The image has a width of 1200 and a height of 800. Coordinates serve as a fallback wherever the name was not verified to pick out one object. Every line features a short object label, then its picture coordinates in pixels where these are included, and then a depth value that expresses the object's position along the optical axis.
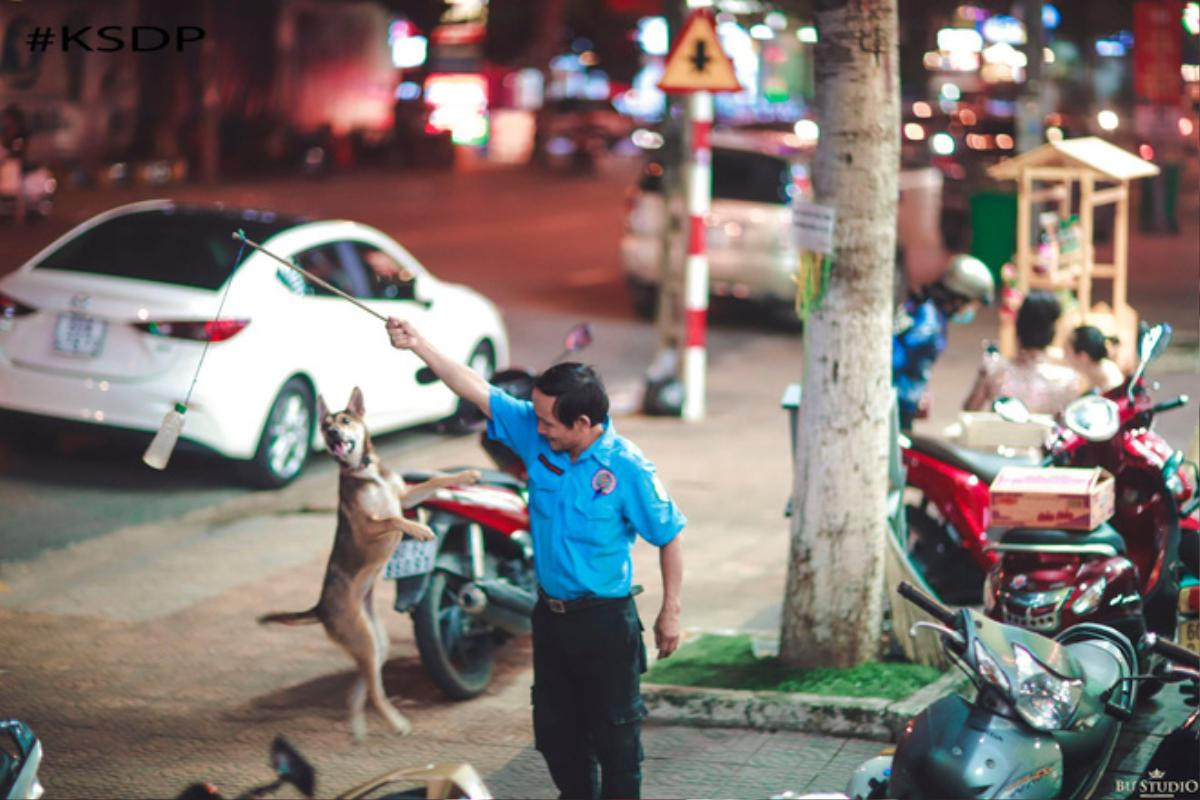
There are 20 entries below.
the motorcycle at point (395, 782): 8.10
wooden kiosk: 23.75
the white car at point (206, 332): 20.52
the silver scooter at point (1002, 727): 9.73
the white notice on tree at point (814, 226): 13.84
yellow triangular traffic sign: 22.78
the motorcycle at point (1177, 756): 9.95
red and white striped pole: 26.02
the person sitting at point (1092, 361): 16.30
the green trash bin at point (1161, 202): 55.91
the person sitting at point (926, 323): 17.12
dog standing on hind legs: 12.70
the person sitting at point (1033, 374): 16.58
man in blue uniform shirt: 10.19
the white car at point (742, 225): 35.22
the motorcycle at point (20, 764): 8.77
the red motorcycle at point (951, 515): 15.73
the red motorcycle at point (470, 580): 13.94
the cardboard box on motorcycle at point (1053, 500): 12.45
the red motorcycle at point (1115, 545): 12.34
